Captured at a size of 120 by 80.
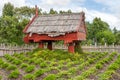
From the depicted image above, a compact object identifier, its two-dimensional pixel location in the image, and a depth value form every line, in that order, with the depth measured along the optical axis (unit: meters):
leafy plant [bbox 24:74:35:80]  6.41
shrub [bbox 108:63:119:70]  8.39
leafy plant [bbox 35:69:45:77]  6.76
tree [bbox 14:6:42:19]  19.54
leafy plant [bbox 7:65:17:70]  8.03
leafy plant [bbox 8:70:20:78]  6.73
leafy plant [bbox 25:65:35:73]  7.60
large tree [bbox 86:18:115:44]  28.47
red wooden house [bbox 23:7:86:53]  11.82
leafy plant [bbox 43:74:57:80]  6.18
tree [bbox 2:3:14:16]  20.04
